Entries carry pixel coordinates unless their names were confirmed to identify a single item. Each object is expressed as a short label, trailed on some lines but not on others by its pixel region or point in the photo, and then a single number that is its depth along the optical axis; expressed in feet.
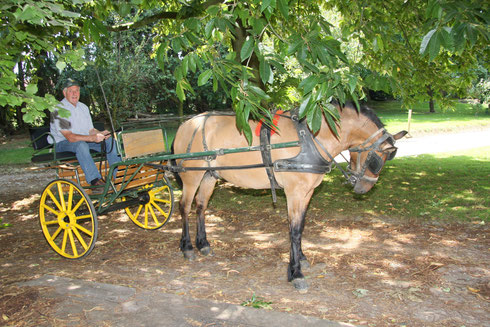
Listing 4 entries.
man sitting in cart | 17.93
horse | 14.69
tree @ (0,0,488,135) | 10.29
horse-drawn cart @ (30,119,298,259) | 17.44
